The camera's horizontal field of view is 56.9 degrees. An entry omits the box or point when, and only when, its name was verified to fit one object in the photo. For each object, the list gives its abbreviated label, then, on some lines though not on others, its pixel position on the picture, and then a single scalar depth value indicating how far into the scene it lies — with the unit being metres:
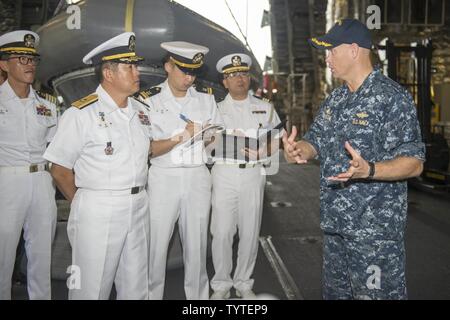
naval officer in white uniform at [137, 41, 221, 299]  2.48
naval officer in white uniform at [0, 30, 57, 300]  2.44
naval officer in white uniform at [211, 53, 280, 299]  2.87
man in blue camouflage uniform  1.75
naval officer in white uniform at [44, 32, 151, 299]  1.93
